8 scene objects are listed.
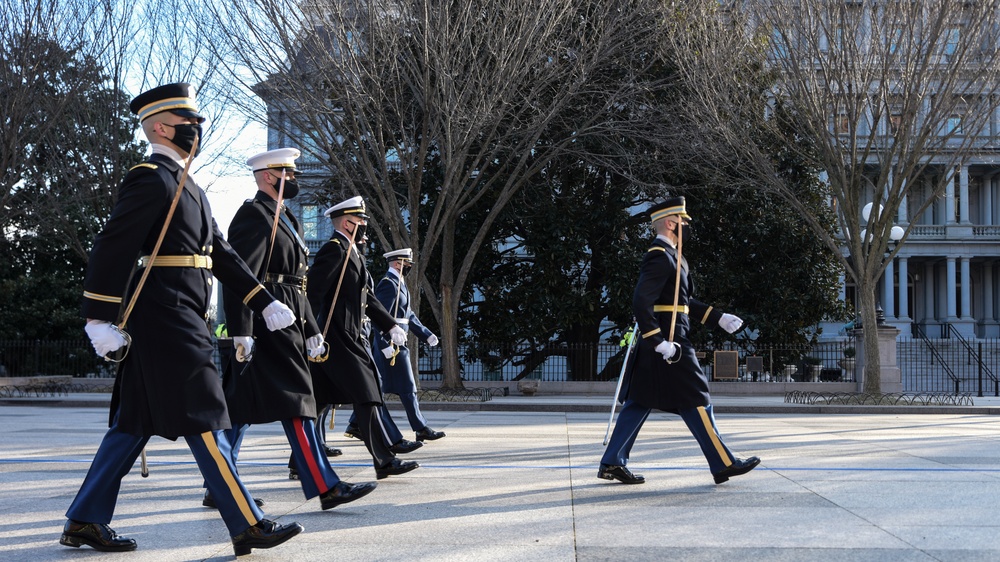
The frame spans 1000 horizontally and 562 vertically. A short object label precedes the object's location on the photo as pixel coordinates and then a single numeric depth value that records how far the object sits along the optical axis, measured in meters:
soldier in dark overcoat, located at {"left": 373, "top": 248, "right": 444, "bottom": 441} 10.59
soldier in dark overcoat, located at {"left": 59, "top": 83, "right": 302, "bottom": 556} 5.02
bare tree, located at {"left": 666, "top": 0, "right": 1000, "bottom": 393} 18.95
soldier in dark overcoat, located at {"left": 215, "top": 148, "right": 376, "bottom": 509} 6.18
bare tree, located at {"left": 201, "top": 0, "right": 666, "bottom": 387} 18.88
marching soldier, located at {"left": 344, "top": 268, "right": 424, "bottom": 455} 9.23
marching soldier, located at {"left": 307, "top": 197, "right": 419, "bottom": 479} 7.43
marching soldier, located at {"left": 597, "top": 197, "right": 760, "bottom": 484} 7.57
